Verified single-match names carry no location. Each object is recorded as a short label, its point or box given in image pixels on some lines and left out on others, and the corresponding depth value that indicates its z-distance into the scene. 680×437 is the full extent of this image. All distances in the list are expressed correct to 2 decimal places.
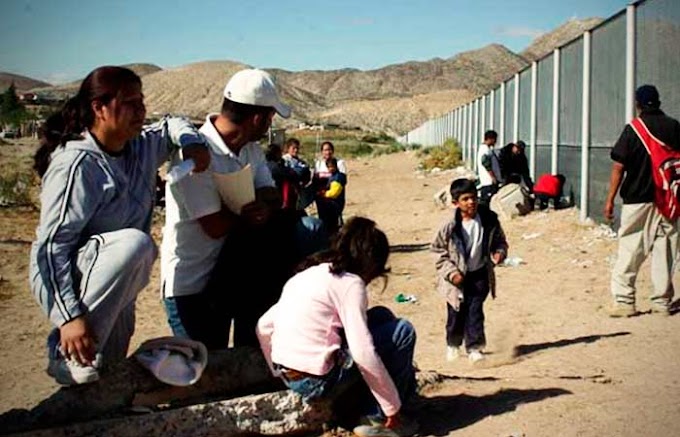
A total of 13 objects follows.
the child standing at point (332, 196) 11.76
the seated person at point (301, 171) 10.95
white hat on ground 3.90
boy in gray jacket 6.46
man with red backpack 7.30
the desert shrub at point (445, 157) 35.16
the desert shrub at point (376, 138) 79.27
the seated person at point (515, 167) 16.88
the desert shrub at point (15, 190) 18.42
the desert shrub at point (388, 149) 59.08
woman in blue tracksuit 3.32
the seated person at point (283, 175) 5.44
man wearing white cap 4.01
